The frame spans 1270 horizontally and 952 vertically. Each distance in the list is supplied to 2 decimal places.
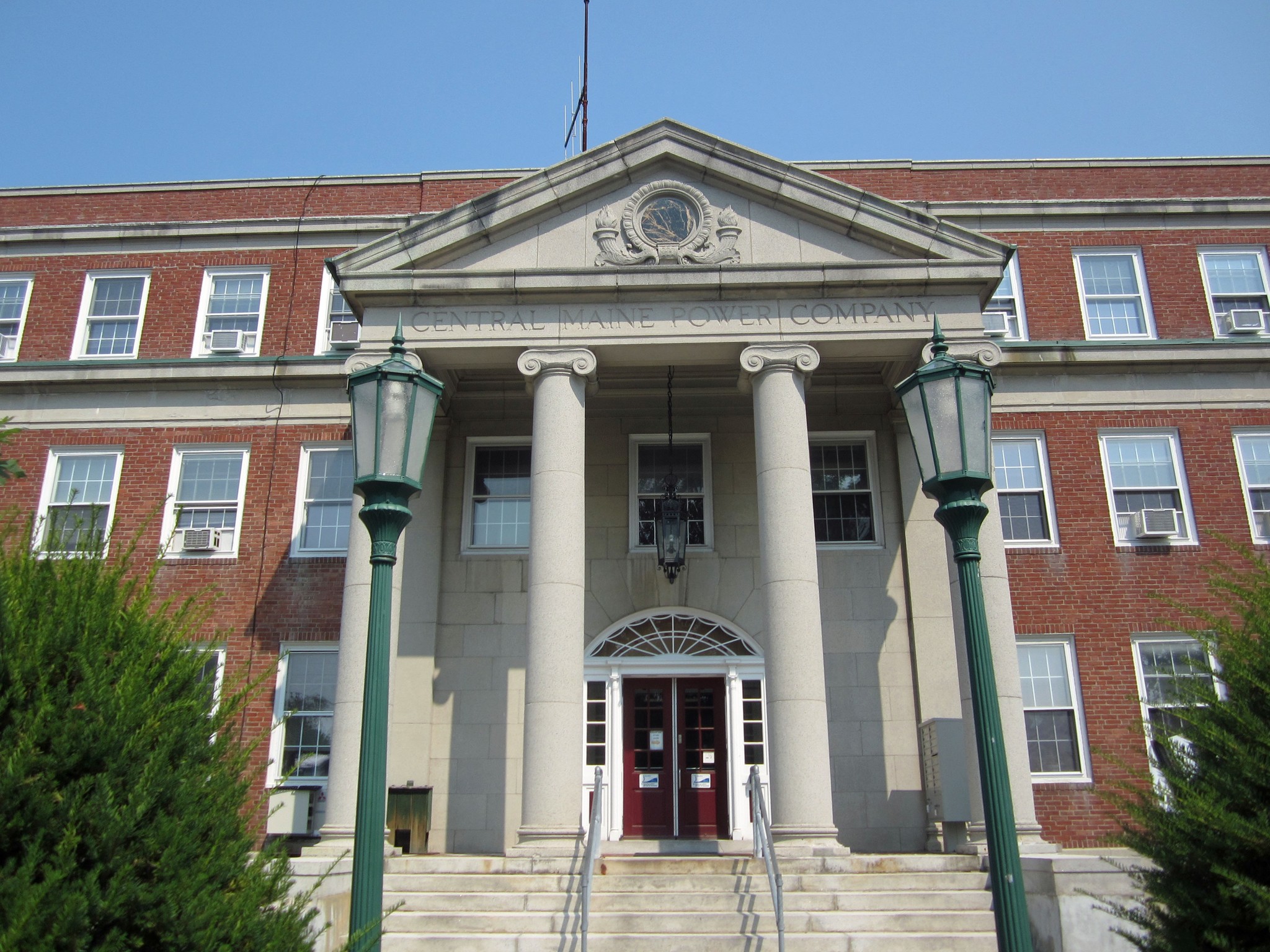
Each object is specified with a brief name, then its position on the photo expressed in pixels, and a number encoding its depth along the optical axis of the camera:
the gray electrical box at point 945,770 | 14.48
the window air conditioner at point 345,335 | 19.45
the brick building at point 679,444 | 15.16
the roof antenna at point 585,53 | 26.59
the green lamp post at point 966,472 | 7.00
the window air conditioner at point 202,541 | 18.19
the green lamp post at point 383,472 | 7.11
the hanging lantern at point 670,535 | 16.59
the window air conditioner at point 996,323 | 19.53
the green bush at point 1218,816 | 5.39
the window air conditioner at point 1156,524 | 17.77
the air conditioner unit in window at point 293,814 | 16.27
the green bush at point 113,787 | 4.92
